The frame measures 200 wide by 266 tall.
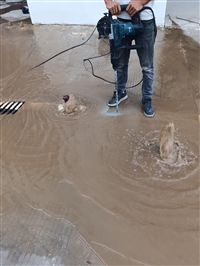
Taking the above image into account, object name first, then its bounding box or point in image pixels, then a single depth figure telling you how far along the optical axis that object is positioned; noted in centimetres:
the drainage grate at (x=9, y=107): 276
